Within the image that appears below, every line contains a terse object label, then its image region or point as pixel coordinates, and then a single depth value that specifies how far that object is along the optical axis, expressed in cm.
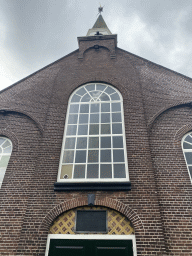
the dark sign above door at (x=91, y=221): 543
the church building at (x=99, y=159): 529
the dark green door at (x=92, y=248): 509
